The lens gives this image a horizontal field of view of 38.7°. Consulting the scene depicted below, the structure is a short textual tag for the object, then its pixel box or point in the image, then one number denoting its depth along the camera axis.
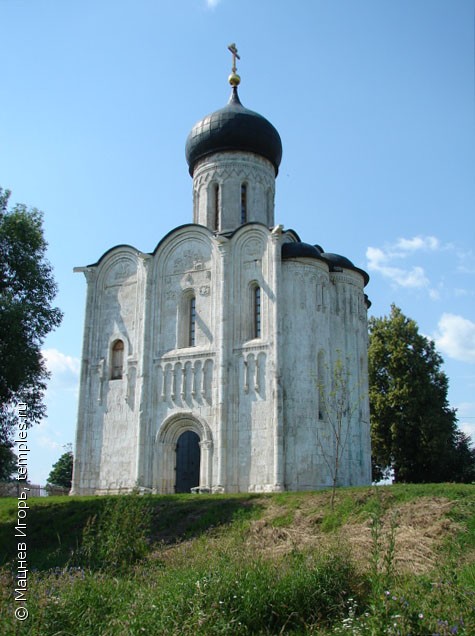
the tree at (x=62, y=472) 40.81
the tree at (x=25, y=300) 16.27
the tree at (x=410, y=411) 25.16
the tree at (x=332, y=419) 18.86
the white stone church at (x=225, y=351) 18.94
